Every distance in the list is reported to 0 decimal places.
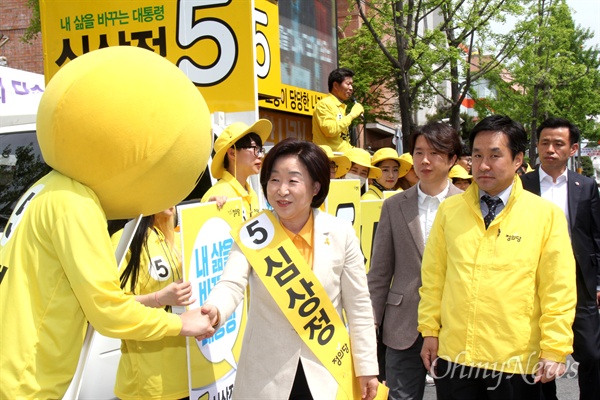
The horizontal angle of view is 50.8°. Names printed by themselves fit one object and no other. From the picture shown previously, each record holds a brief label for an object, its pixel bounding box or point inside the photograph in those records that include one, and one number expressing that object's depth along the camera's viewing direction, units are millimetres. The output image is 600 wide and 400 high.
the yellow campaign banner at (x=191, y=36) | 4816
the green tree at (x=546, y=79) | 18484
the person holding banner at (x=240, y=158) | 4027
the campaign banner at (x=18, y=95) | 4691
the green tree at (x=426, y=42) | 14016
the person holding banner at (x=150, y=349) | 2914
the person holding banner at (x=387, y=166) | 6555
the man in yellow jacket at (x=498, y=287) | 2855
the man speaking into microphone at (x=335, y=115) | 7383
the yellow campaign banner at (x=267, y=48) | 5598
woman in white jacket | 2549
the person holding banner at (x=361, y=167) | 6492
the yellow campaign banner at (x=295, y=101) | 6957
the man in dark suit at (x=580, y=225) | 4074
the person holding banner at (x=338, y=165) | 6258
